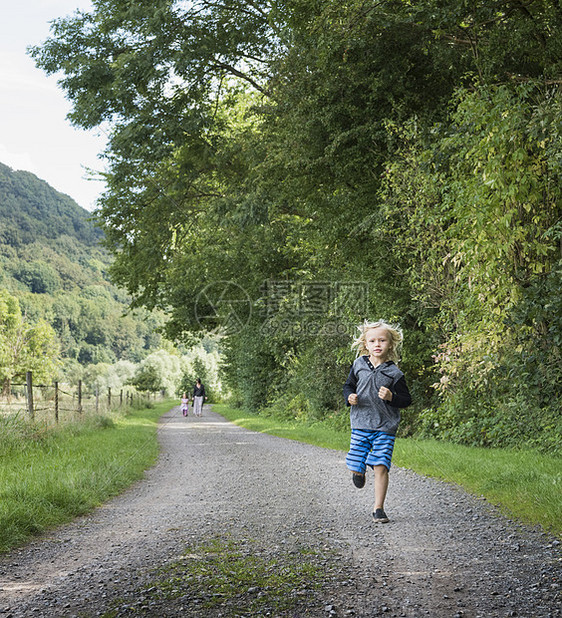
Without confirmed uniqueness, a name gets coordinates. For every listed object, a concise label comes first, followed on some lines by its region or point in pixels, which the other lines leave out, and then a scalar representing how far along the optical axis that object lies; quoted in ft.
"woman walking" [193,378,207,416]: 119.96
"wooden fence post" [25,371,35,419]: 44.50
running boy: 19.26
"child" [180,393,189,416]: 120.67
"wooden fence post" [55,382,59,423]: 52.04
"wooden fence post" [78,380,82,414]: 65.87
